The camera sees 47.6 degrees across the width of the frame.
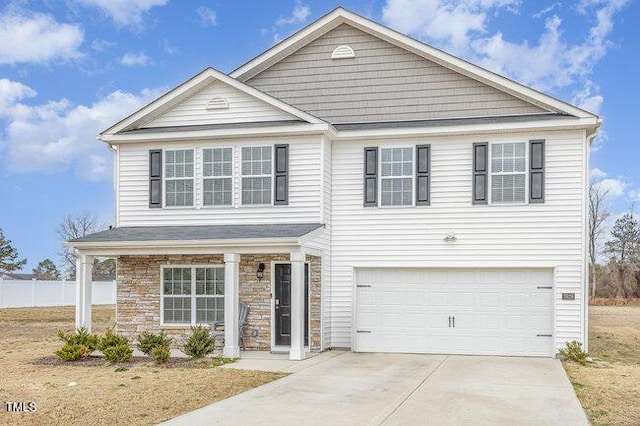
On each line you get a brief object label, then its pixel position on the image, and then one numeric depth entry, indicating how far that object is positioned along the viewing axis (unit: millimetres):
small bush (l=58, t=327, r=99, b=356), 15633
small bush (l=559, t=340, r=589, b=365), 15867
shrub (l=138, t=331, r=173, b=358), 15367
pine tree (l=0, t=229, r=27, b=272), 51625
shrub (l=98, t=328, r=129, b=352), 15217
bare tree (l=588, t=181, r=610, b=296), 49500
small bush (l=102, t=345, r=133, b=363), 14789
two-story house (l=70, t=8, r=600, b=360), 16688
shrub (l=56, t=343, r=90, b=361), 15281
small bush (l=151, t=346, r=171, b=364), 14539
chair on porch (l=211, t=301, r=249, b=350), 17078
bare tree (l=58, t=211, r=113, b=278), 57344
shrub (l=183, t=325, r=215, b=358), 15102
